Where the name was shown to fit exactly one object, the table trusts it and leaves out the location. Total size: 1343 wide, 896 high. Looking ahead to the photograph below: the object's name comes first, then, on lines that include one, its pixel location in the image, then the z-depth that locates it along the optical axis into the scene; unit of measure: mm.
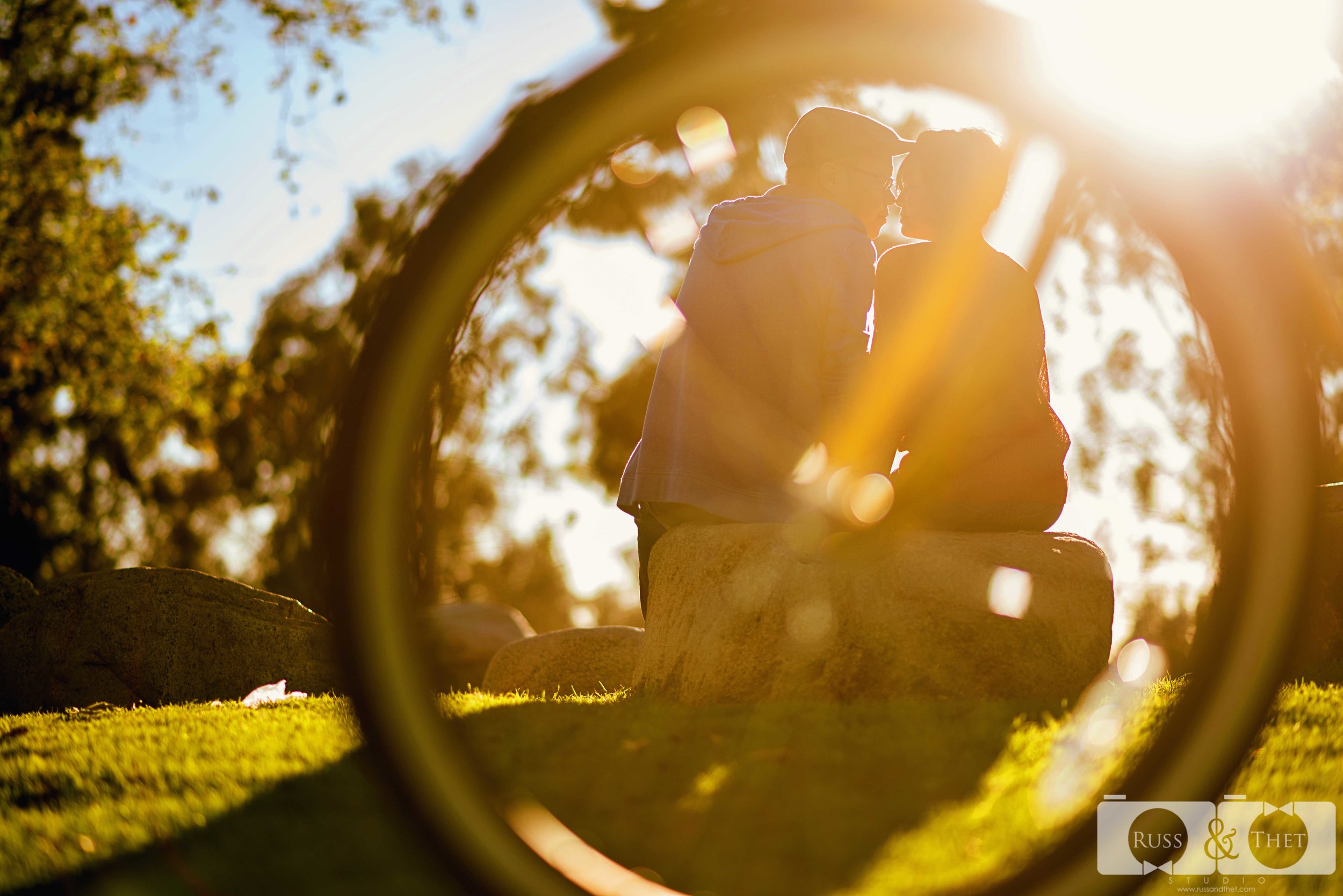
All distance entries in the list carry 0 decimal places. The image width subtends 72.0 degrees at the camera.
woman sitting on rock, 3666
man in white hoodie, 3756
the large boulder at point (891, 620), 3547
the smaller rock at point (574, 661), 6215
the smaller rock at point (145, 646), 5957
